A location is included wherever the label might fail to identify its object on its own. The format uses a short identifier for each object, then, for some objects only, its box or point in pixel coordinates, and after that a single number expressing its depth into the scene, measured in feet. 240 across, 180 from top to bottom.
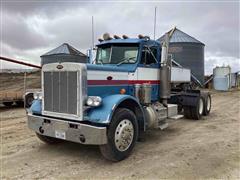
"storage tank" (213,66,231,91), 68.84
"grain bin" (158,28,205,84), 66.75
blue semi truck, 11.65
